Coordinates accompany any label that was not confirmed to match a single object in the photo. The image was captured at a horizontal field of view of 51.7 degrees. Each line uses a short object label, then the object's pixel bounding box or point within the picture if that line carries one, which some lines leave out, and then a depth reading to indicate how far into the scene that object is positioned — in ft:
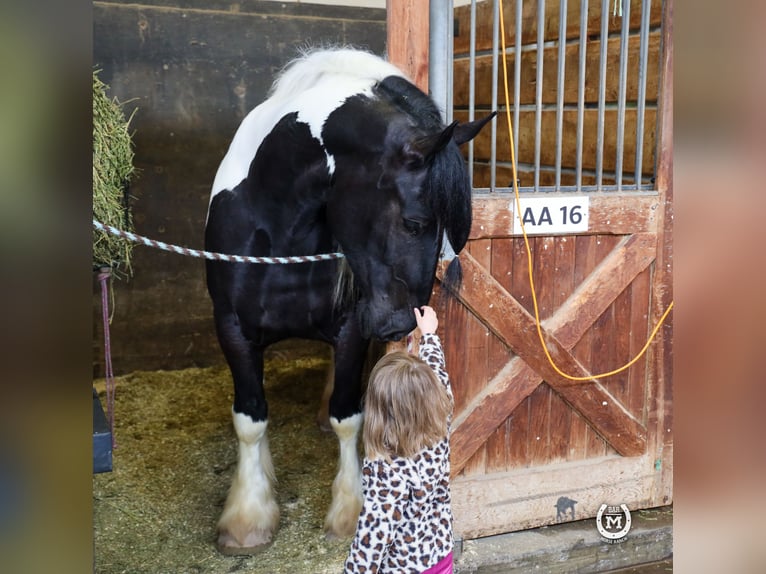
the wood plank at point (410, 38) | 8.18
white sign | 8.89
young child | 5.77
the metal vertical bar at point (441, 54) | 8.23
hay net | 9.19
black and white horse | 6.97
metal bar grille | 8.91
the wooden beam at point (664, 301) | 9.17
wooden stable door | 8.98
